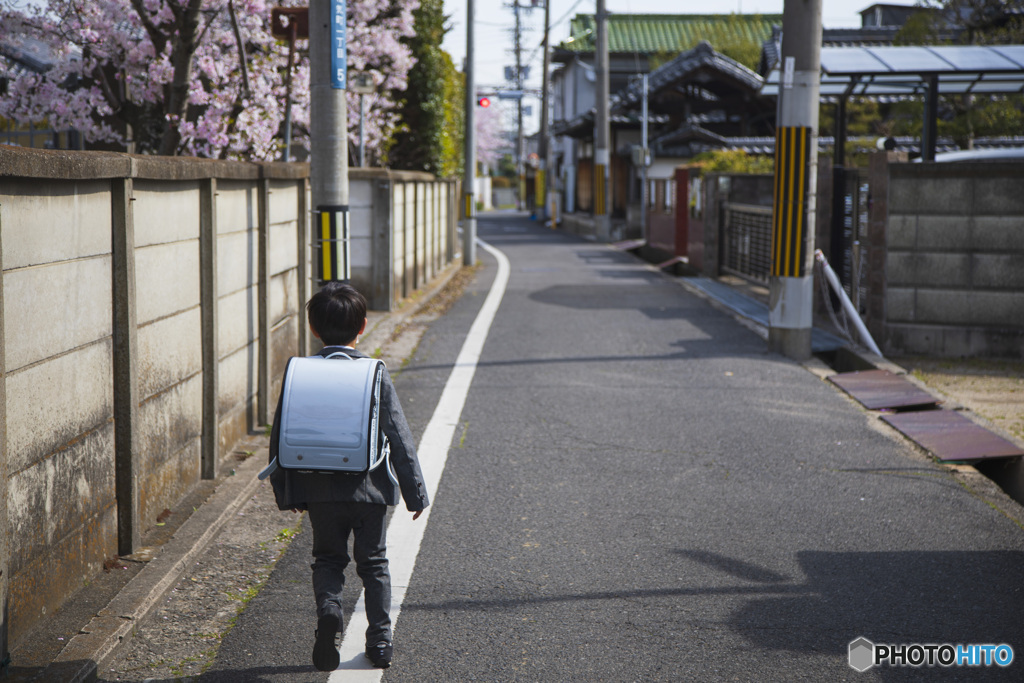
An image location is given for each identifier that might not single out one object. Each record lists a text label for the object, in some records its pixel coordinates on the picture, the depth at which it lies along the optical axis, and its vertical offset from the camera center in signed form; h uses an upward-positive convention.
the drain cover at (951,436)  6.14 -1.29
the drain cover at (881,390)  7.59 -1.23
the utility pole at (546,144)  46.41 +3.94
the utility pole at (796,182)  9.60 +0.45
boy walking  3.48 -0.91
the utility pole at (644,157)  28.52 +2.06
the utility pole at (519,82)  60.59 +8.71
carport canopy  12.05 +1.97
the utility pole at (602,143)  33.06 +2.75
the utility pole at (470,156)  21.34 +1.48
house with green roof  47.75 +8.61
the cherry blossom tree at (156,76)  9.13 +1.54
